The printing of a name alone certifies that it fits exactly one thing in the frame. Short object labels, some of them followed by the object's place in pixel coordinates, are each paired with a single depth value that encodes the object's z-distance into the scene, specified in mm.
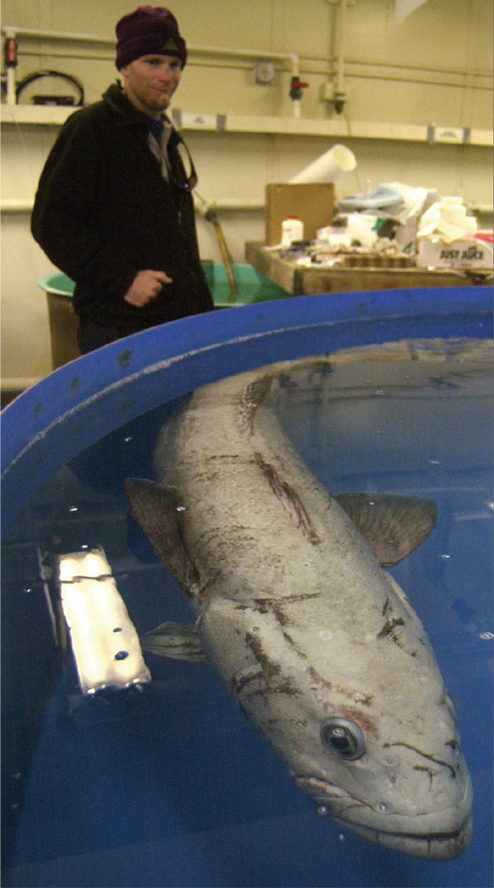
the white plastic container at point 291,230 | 3023
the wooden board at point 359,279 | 2432
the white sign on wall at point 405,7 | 4270
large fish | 651
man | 1699
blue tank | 613
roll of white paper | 3229
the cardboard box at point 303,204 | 3133
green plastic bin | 2793
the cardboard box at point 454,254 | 2529
